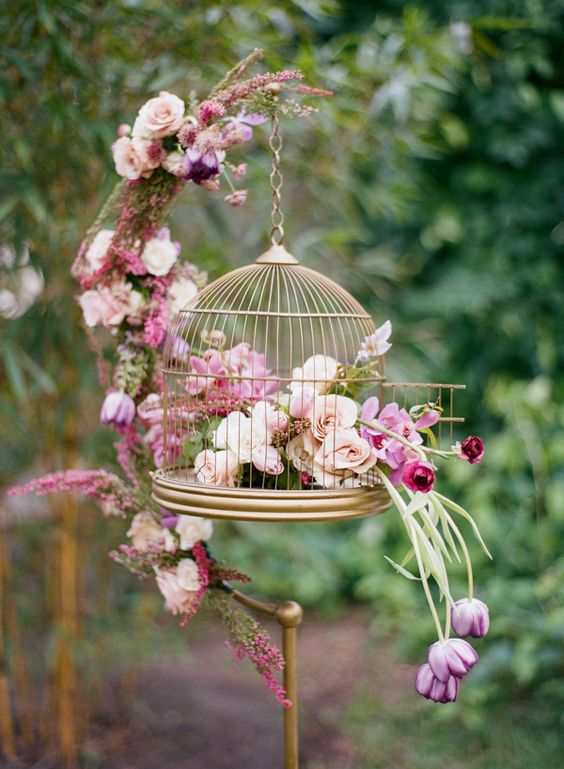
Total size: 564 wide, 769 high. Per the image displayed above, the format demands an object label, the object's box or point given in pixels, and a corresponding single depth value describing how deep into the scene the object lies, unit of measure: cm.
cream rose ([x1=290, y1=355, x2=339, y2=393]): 227
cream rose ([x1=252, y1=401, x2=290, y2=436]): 221
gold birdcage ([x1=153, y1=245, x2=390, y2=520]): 217
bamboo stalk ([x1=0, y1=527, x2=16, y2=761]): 334
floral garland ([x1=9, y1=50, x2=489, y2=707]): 217
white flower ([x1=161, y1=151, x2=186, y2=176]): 242
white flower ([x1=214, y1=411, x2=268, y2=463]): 220
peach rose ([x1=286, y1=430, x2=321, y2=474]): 222
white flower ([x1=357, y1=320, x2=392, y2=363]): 227
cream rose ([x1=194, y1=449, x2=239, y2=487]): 221
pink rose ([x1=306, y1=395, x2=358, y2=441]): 219
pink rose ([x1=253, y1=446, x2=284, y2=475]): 220
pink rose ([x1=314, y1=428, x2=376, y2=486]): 218
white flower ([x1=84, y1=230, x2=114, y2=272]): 250
